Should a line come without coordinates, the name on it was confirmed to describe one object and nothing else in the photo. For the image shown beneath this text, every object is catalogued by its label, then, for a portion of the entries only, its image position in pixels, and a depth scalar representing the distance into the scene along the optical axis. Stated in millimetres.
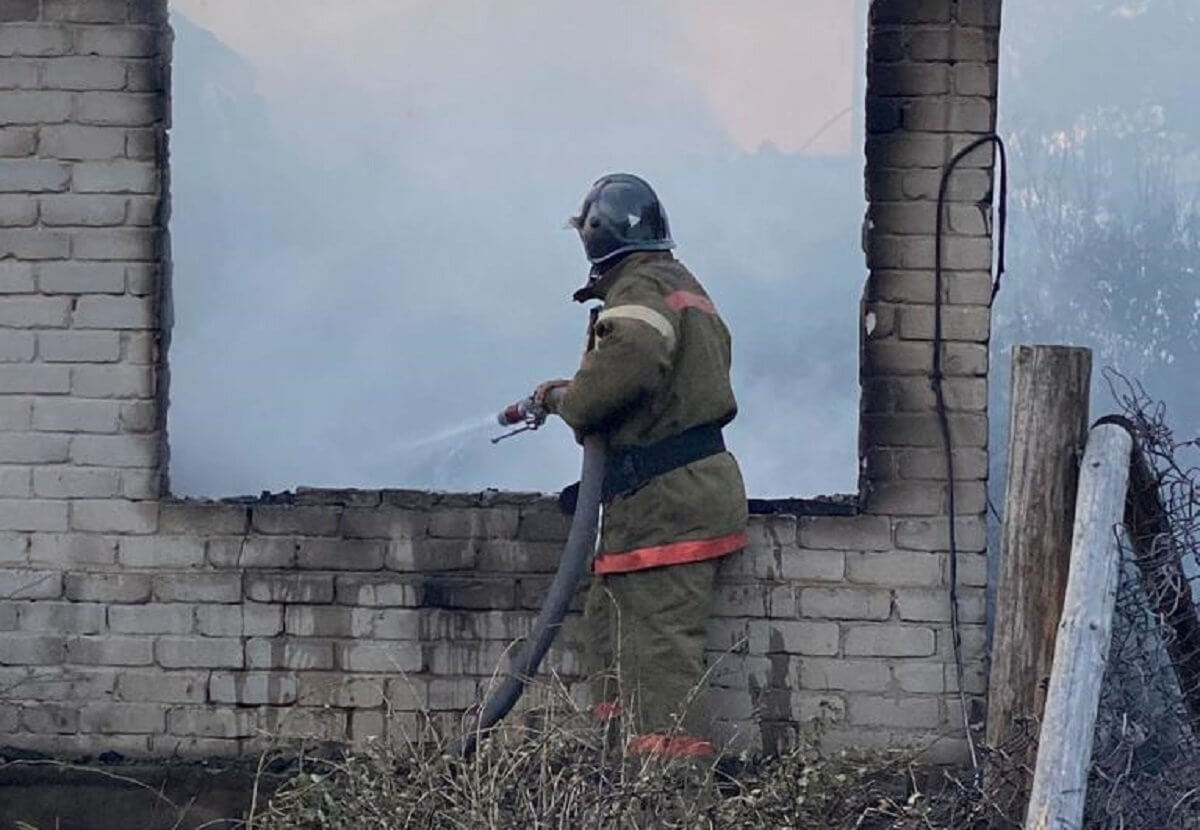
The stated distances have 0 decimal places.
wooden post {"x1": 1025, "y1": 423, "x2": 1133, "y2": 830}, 7398
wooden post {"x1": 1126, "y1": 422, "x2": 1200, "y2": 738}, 9359
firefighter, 10508
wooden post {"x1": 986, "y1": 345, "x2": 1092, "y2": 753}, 9172
